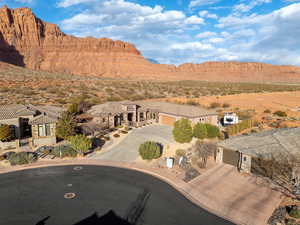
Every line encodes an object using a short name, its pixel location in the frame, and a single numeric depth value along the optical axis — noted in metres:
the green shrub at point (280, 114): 41.59
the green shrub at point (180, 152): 21.95
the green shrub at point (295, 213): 12.32
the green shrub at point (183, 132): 25.36
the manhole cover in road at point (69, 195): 14.18
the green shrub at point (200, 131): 26.59
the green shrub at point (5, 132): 21.88
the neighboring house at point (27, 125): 22.95
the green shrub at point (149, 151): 20.31
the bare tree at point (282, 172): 15.12
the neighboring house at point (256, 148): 17.32
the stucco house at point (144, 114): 31.00
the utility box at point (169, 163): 18.91
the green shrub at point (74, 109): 34.14
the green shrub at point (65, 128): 24.05
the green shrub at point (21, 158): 18.88
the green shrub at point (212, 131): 27.00
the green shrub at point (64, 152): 20.76
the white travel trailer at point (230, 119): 34.47
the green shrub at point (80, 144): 20.56
